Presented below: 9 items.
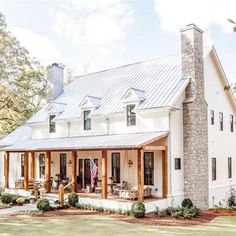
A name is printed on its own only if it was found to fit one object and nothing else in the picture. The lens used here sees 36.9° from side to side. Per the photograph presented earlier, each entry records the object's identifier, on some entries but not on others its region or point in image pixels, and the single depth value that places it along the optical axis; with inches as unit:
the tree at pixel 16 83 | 1288.9
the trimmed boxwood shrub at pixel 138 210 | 658.8
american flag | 791.1
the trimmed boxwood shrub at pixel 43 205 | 710.5
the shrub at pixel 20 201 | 804.6
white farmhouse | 767.1
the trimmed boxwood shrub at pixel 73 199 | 771.6
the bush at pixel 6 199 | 816.3
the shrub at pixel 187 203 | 764.0
